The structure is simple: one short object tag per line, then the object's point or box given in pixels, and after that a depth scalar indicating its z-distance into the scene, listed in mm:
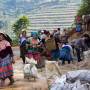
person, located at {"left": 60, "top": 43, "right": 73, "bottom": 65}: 10373
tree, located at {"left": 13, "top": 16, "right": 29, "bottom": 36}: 26662
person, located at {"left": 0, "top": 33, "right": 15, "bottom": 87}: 7354
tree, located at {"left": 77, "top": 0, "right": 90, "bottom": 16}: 22477
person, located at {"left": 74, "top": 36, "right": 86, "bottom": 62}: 10909
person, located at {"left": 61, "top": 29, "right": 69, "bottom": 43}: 13963
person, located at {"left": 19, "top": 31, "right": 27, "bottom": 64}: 10161
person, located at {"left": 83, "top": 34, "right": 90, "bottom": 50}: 11020
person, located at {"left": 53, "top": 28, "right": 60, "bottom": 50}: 11390
